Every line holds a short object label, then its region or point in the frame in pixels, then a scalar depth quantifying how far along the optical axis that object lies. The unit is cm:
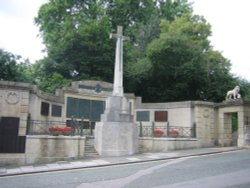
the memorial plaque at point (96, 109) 2519
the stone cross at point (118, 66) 1942
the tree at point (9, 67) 2355
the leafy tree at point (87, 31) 3108
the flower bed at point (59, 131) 1656
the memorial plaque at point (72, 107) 2388
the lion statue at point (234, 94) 2314
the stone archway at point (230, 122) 2180
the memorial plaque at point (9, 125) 1502
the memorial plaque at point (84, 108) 2459
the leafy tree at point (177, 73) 2928
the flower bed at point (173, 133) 2069
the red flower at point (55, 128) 1655
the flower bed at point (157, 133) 2038
